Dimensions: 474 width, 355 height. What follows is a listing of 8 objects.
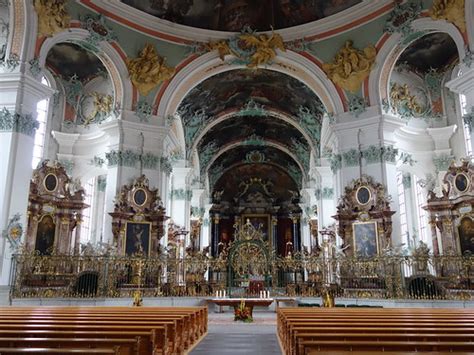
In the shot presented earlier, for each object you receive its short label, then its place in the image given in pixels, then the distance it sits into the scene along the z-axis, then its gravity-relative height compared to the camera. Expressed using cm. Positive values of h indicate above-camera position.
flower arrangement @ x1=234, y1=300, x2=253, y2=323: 1226 -99
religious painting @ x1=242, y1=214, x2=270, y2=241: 4175 +552
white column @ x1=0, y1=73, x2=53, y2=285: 1424 +444
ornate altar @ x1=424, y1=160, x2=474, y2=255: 1683 +270
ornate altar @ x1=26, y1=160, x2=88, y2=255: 1770 +285
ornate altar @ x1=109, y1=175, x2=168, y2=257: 1789 +245
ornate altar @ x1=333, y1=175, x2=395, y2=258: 1744 +245
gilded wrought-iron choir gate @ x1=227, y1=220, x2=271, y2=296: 1856 +79
